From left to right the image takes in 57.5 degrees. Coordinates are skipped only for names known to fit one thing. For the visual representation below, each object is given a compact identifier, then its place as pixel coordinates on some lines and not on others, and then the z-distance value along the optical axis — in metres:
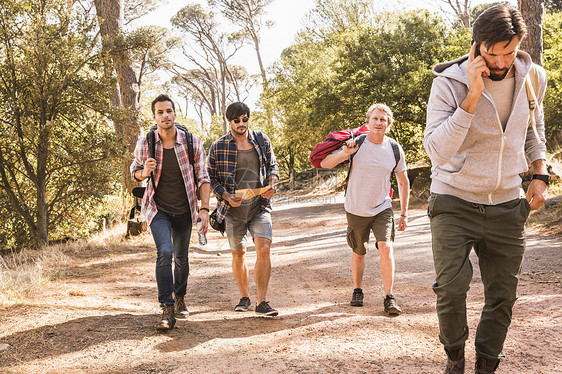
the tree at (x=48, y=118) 9.45
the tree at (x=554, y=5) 33.56
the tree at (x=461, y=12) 25.73
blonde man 5.11
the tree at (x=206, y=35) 38.12
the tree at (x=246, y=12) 34.94
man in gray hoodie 2.75
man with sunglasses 5.23
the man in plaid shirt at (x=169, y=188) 4.73
